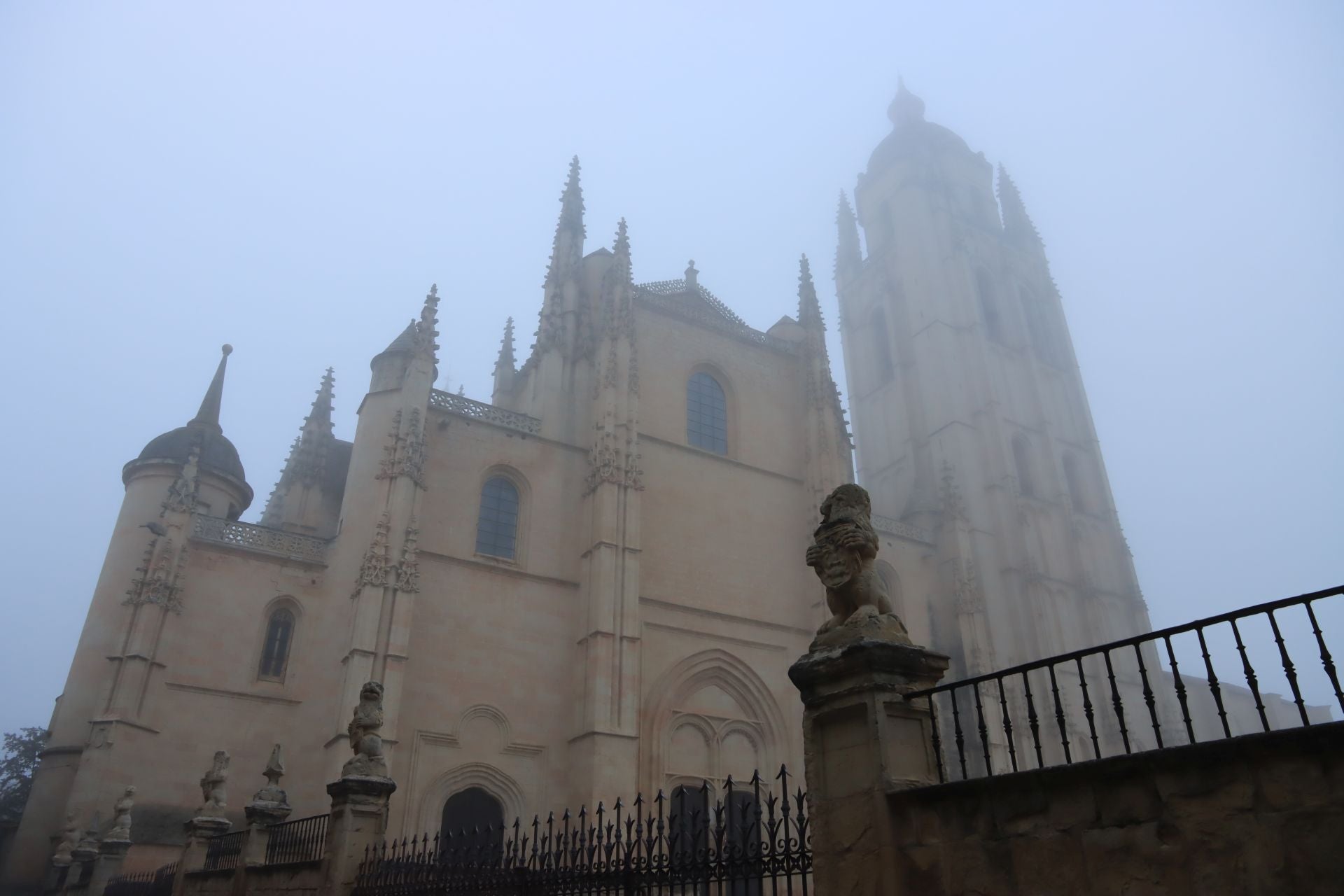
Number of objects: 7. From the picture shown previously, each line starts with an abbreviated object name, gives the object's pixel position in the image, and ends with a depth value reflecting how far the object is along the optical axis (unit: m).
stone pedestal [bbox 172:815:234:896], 12.83
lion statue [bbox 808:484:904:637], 5.46
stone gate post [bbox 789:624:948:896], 4.77
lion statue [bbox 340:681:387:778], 9.77
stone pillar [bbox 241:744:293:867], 11.28
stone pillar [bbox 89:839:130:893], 13.59
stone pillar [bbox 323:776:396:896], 9.31
